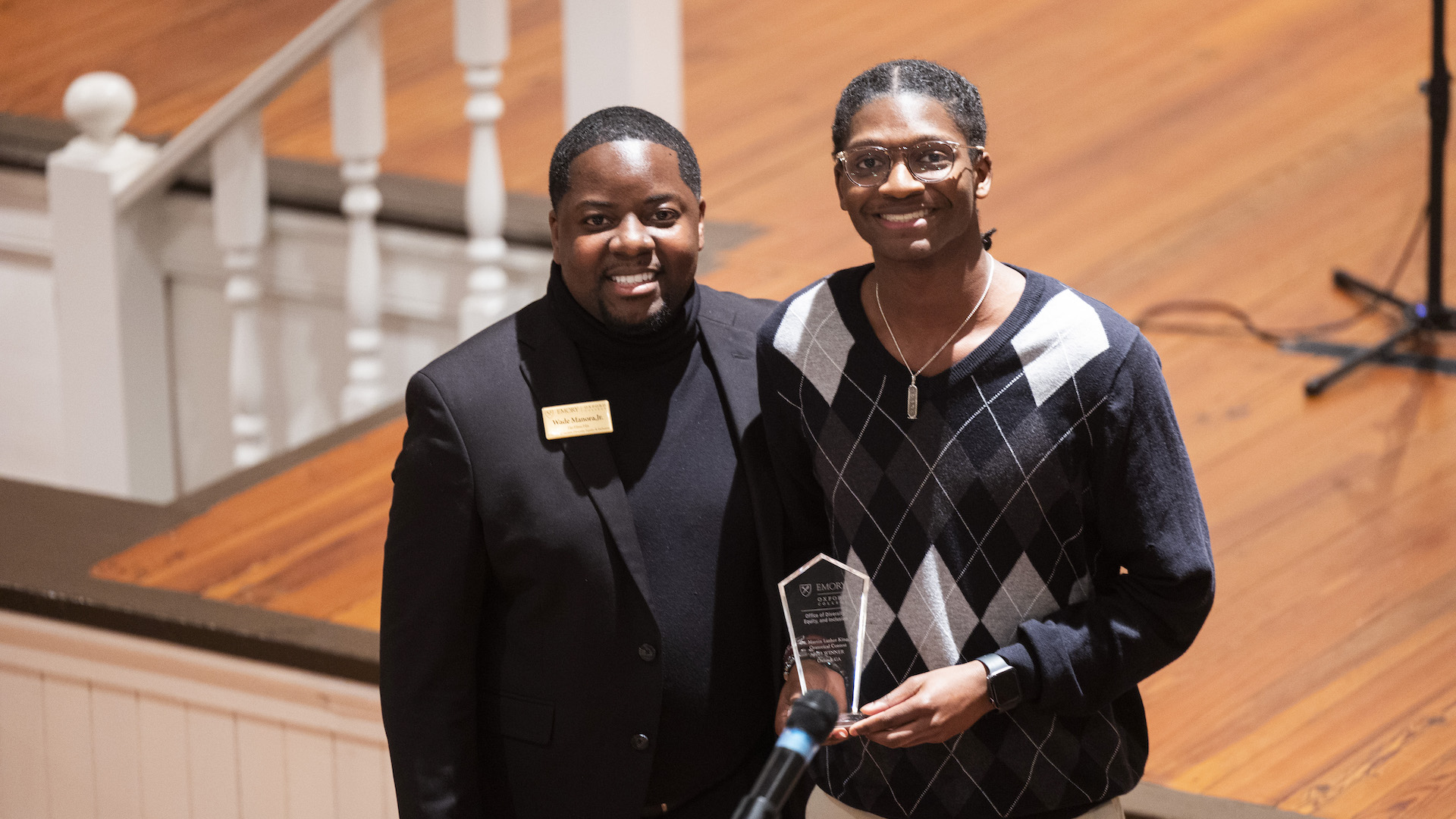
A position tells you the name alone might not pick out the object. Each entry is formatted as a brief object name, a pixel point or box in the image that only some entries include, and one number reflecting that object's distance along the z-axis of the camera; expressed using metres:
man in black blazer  4.86
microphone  4.13
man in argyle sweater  4.65
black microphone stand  7.13
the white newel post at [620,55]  7.16
